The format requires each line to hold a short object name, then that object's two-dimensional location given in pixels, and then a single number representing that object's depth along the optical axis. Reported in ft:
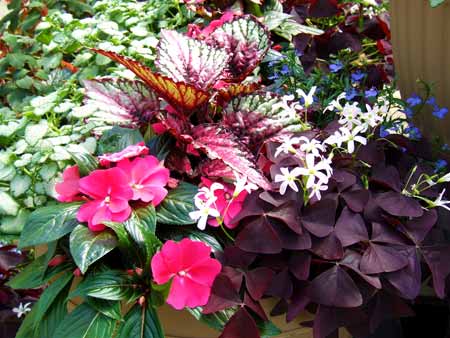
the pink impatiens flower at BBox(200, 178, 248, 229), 4.03
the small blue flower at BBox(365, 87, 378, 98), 4.88
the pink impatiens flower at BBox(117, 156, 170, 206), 4.05
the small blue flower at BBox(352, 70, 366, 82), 5.31
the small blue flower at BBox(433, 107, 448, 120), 4.65
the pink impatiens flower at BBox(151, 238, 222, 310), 3.72
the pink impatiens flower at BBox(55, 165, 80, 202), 4.12
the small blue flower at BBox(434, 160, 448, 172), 4.44
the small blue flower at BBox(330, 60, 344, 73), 5.60
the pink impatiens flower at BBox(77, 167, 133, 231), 3.92
